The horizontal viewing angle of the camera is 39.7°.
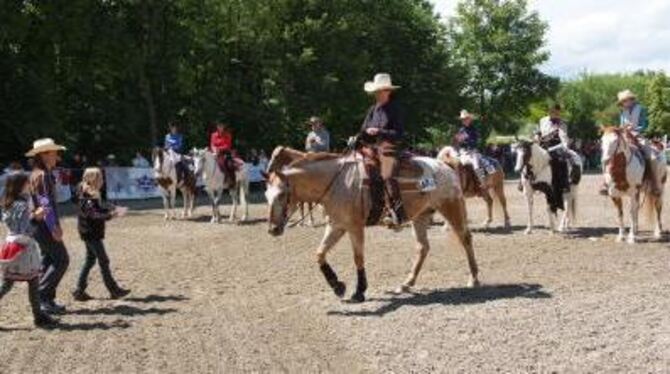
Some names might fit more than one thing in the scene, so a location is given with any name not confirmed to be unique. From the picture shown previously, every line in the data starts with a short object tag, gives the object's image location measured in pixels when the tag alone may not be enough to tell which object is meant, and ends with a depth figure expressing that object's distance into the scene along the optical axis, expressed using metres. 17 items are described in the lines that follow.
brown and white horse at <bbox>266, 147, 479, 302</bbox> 11.98
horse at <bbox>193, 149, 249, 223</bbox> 25.30
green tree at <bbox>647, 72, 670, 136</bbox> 104.56
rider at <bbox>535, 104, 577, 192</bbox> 19.97
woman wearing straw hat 11.80
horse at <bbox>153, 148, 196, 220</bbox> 25.81
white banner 36.97
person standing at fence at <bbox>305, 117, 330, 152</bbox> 21.95
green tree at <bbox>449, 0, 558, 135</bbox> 73.81
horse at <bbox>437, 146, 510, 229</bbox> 19.84
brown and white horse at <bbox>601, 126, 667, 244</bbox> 17.95
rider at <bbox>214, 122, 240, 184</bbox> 25.53
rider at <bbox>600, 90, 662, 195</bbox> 18.30
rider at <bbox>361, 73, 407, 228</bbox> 12.34
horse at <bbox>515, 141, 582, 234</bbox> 19.94
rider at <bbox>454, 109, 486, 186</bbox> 20.47
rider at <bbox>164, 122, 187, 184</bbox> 25.83
